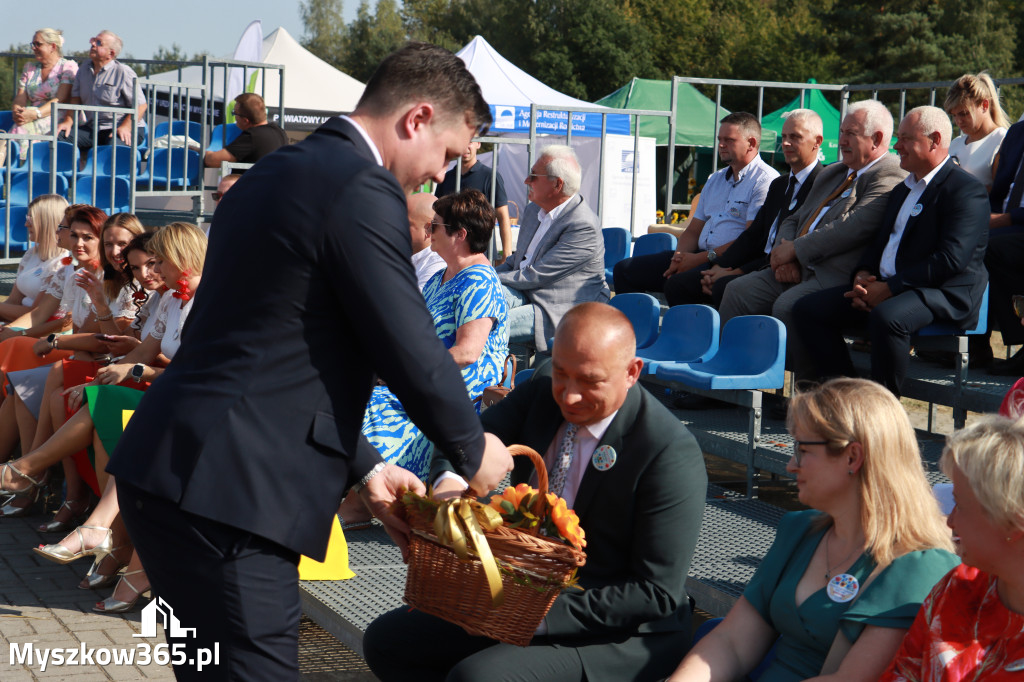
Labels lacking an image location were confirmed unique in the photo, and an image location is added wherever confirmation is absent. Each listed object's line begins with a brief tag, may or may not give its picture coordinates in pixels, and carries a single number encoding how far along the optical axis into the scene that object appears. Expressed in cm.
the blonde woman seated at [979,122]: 580
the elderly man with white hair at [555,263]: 652
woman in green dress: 225
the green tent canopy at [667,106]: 2309
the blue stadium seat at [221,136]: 1234
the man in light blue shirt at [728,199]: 650
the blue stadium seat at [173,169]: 1071
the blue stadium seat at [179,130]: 1248
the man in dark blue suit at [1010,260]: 528
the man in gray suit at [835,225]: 530
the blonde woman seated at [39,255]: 712
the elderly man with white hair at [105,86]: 1000
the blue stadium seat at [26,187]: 962
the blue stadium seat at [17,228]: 956
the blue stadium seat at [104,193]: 958
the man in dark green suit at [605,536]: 257
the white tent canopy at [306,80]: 2034
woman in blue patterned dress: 445
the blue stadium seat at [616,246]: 847
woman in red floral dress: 191
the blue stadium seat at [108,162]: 972
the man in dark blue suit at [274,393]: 182
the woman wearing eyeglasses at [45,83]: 1072
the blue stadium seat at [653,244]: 762
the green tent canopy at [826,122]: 2198
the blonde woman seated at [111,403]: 456
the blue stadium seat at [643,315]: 607
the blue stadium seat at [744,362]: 482
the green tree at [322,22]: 7156
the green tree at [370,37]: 5612
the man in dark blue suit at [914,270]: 479
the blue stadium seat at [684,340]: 538
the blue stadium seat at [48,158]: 983
